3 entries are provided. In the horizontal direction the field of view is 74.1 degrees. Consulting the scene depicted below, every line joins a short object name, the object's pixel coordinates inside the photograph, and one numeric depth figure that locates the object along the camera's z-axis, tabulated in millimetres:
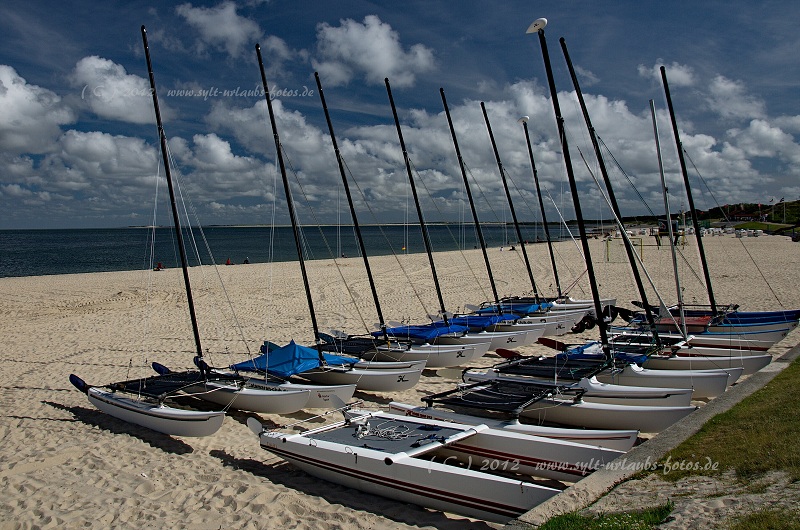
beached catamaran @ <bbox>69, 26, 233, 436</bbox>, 9367
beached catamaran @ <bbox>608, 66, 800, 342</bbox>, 13172
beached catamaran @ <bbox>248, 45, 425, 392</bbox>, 11891
